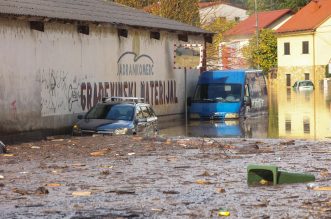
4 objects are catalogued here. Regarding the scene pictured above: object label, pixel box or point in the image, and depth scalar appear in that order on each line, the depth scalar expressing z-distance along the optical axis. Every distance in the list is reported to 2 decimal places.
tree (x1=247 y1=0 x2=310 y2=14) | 118.31
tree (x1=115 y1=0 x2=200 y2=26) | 53.78
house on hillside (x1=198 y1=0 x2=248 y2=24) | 56.84
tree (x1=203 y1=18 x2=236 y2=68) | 55.06
